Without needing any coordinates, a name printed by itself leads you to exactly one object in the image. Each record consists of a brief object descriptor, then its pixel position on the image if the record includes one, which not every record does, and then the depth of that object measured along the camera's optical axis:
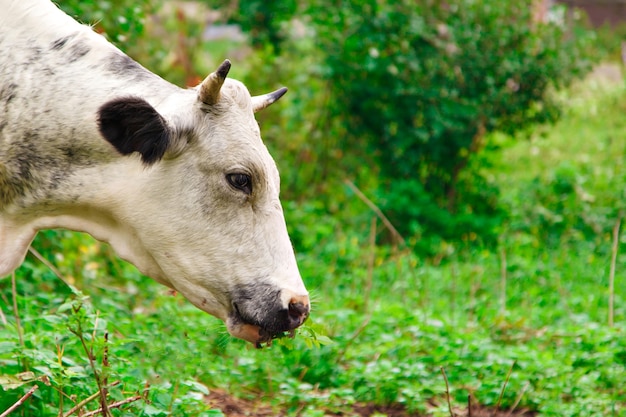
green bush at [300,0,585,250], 16.81
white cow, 6.36
